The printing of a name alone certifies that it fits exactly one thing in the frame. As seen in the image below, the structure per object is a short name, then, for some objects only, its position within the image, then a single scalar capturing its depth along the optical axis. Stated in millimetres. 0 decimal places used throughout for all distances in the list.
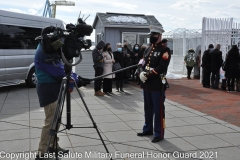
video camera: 3924
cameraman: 4289
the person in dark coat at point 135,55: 13773
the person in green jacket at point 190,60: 15422
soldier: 5382
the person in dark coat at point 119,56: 11598
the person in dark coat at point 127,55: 12894
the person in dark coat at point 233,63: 11289
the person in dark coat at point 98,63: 10039
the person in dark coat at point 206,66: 12510
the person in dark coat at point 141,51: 13183
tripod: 3904
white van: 10484
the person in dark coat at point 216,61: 12047
